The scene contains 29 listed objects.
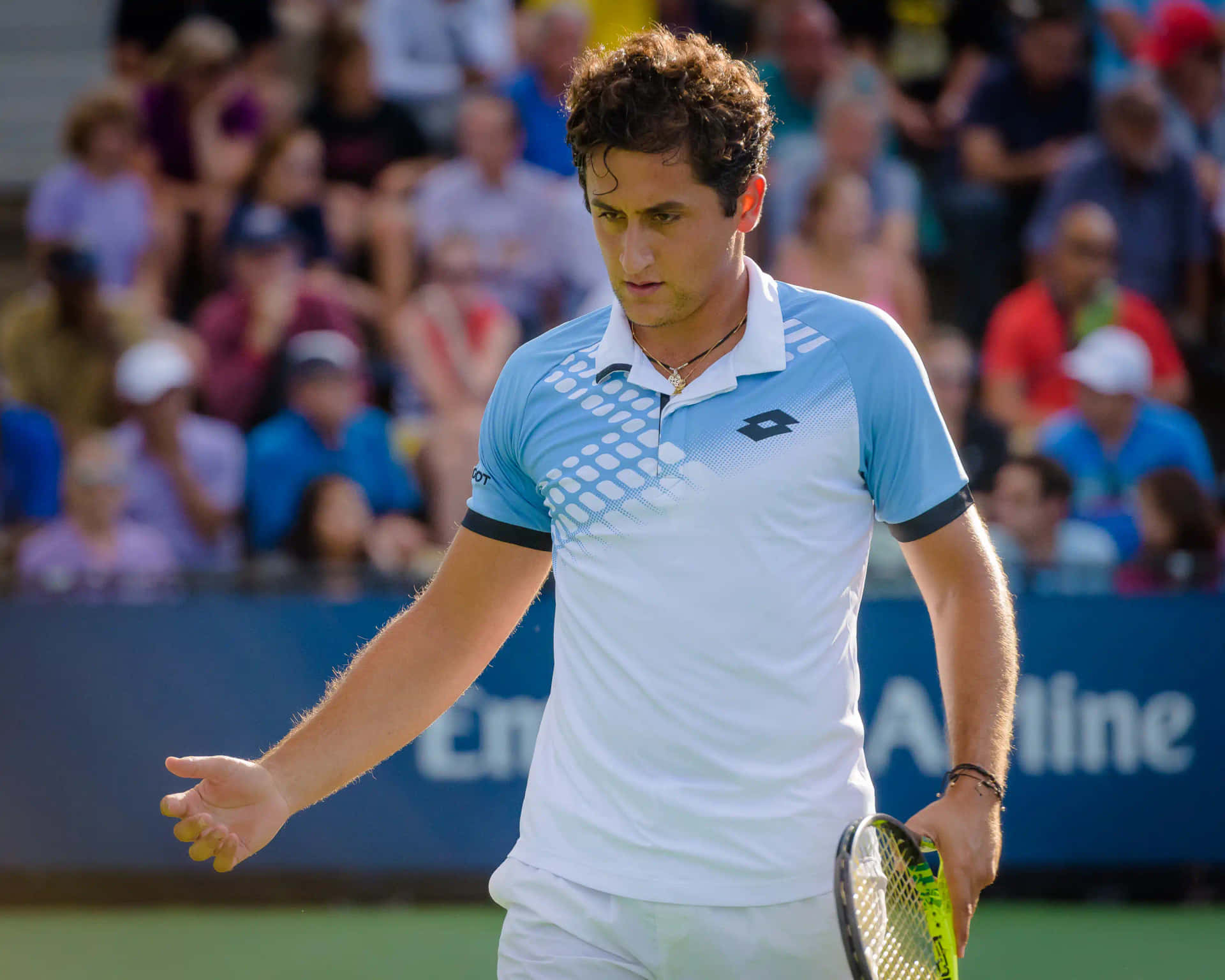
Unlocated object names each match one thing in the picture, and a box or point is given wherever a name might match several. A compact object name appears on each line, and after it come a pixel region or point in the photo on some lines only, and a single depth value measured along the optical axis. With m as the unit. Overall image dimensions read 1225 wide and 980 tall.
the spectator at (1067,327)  15.83
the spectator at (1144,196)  16.83
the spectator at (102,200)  17.66
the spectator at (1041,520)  13.10
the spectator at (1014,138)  17.78
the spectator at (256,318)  15.83
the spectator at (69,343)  16.09
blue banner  12.06
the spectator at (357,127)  18.09
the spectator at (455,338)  15.70
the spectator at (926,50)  18.67
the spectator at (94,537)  13.77
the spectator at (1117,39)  18.14
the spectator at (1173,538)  12.11
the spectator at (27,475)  15.14
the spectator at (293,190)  17.16
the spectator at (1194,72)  17.75
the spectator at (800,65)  17.86
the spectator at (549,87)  17.67
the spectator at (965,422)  14.25
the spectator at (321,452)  14.37
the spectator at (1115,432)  14.20
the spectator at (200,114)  18.33
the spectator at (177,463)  14.66
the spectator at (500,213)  16.91
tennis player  4.83
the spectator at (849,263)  16.02
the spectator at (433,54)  18.80
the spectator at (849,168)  16.75
